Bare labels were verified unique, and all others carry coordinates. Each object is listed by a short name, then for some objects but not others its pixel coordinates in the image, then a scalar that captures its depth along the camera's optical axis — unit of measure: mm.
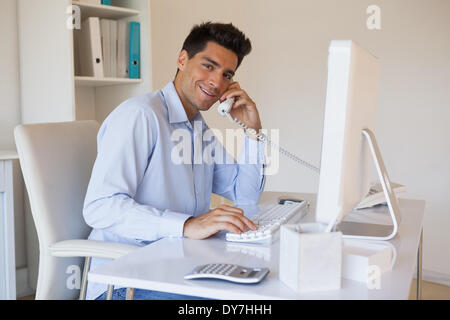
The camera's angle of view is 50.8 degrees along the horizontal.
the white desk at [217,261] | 827
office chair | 1384
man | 1249
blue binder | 2607
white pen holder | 826
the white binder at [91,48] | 2422
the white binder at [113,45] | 2557
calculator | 851
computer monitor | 907
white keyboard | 1151
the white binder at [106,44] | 2516
